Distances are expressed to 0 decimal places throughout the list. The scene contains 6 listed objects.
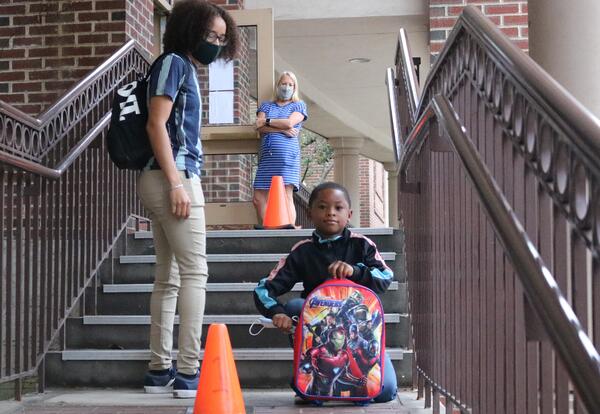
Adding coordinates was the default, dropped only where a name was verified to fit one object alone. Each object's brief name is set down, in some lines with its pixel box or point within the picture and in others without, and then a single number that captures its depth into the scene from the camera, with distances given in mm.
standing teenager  4086
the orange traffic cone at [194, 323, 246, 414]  3420
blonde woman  7797
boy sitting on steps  3908
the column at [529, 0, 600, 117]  4281
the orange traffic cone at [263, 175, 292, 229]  7547
